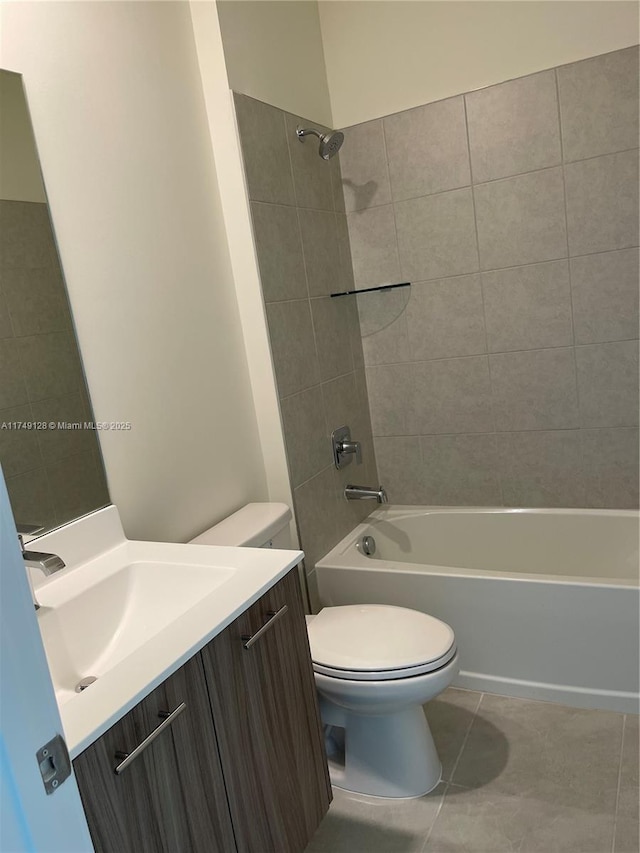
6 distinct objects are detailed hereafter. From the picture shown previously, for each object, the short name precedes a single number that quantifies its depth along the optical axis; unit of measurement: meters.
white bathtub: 2.03
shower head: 2.33
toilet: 1.68
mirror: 1.44
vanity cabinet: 0.97
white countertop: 0.97
